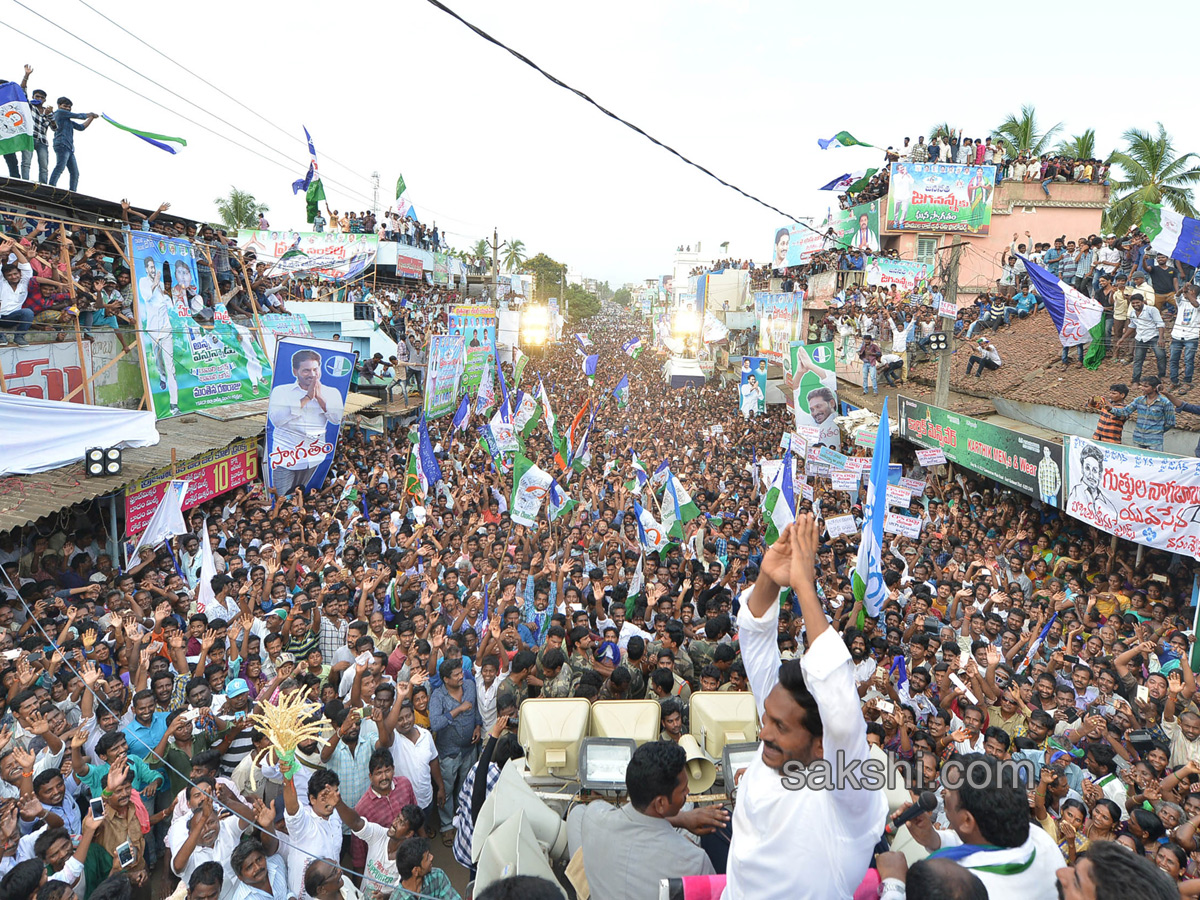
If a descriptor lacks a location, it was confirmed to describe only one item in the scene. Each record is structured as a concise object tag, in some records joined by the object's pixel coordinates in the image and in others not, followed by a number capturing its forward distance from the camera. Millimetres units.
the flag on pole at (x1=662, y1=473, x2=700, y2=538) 10109
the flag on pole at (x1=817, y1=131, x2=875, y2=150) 11323
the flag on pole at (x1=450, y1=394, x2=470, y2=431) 14924
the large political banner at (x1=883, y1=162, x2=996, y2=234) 25516
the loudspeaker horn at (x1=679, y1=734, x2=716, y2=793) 3434
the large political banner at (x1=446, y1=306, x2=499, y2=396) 20328
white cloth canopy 7977
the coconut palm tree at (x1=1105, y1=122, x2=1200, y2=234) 28812
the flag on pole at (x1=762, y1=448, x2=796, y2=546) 8852
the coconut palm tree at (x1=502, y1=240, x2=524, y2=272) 86000
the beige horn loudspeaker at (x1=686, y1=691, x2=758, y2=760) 3576
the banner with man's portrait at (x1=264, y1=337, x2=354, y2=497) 10992
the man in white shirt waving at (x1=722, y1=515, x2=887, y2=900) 1856
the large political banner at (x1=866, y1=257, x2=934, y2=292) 24797
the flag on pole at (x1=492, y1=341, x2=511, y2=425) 12581
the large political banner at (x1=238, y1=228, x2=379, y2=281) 28000
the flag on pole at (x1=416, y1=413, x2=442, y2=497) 11273
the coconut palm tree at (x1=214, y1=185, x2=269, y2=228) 48438
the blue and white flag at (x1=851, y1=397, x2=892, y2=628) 7332
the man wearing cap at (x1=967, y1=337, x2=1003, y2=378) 16109
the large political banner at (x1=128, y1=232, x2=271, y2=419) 11430
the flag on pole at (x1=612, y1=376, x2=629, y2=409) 21609
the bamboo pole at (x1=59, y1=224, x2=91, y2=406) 10016
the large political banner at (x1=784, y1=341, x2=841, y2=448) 13016
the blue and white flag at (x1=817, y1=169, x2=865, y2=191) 23203
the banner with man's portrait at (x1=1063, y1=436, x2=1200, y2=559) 7922
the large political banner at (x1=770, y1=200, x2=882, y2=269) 27828
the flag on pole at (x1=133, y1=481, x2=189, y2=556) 8711
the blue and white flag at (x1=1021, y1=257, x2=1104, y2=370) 12984
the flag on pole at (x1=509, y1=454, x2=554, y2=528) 9930
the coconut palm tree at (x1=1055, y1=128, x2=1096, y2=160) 33344
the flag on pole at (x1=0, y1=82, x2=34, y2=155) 10297
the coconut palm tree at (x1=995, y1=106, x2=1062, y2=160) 34656
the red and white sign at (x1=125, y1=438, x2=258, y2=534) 9281
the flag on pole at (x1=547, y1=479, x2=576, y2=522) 10500
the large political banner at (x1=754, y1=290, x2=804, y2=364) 27328
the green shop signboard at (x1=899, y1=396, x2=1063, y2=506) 10133
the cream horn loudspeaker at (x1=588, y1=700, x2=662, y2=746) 3611
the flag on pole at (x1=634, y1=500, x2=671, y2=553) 9656
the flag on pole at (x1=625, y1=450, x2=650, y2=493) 11570
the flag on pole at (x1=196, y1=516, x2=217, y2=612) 7148
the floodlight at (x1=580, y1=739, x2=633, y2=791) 3160
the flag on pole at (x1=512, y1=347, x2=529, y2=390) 28044
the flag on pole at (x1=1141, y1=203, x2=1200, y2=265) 10180
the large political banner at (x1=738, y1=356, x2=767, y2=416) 19859
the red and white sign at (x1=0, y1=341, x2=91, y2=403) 9156
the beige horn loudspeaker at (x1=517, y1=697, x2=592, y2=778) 3477
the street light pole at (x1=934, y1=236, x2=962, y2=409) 12531
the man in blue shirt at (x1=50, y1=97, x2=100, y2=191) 11211
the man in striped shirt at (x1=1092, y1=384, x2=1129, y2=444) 10133
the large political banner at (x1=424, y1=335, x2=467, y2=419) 18109
